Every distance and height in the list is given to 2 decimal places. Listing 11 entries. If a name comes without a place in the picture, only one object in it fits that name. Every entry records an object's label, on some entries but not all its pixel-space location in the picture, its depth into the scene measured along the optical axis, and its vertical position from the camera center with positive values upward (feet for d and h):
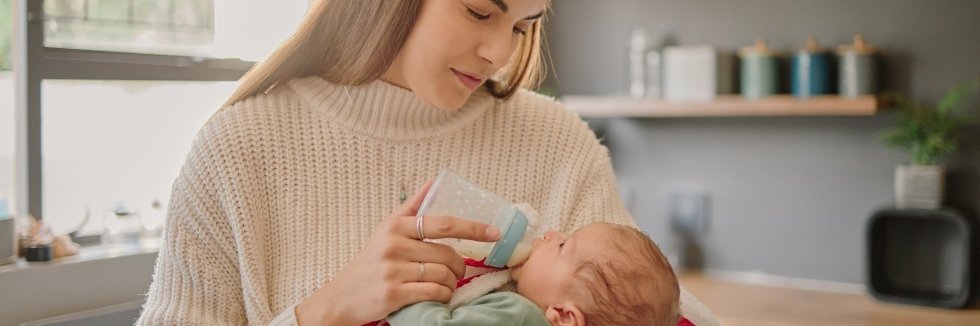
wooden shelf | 10.13 +0.59
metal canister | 10.23 +0.96
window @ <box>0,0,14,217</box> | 8.14 +0.43
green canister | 10.75 +0.99
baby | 3.79 -0.51
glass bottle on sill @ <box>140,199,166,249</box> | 9.24 -0.64
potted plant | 9.95 +0.19
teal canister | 10.49 +0.98
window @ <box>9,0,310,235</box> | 8.27 +0.63
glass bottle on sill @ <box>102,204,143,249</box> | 8.84 -0.65
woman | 3.87 -0.02
